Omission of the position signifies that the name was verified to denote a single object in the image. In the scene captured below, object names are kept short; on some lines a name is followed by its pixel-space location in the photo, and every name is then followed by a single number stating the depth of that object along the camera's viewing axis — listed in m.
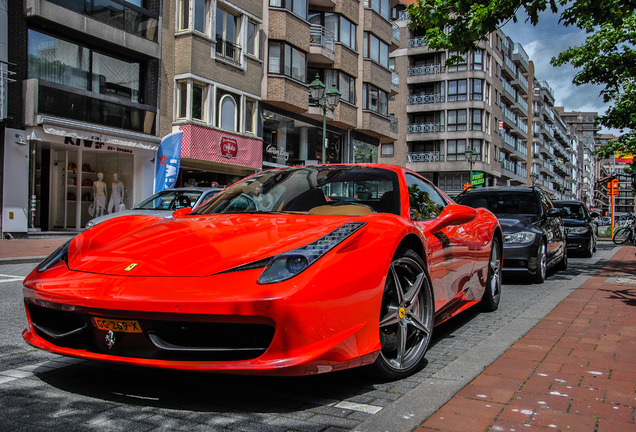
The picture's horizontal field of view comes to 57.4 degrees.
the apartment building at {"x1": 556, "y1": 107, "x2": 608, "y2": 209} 145.62
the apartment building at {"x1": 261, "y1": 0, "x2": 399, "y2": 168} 25.58
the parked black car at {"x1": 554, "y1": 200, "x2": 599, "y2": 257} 15.28
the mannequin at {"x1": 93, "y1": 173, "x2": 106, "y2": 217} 20.06
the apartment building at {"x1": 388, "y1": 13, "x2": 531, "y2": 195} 52.41
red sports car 2.63
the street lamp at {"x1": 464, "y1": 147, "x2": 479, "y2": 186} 32.81
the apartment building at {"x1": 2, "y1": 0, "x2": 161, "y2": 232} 16.72
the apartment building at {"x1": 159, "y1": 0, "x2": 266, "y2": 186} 21.42
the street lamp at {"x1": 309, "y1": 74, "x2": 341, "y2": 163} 17.59
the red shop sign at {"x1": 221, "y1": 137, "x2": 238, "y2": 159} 22.95
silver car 11.81
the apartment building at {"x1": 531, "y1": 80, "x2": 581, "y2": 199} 82.31
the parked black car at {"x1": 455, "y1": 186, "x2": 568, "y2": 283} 8.38
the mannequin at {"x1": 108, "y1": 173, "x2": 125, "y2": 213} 20.33
